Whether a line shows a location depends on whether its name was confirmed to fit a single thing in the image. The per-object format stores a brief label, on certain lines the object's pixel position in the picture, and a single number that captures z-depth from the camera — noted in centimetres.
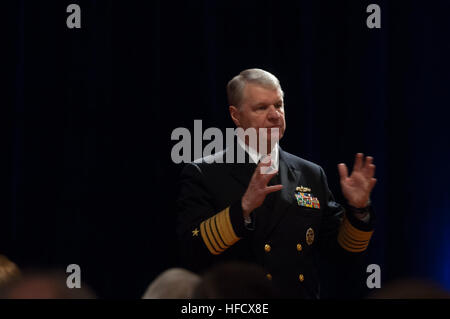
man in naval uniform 710
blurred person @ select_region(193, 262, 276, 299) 637
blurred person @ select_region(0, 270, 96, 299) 640
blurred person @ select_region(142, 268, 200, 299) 644
